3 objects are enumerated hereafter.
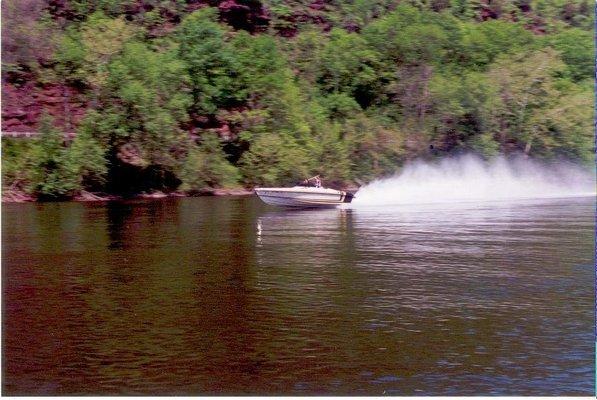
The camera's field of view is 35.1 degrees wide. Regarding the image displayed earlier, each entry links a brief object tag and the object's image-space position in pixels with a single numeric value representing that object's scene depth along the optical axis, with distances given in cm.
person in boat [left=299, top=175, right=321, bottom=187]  6322
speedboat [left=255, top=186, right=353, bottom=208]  6212
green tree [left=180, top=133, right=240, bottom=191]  8231
